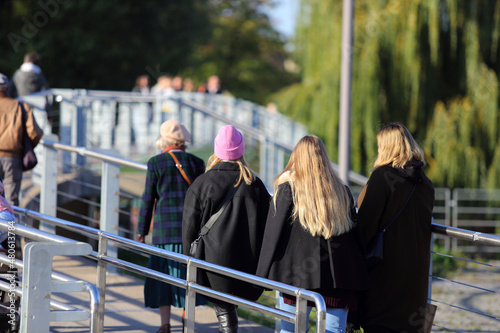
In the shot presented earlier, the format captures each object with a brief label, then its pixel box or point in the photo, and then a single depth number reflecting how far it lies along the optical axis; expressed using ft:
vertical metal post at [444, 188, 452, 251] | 115.03
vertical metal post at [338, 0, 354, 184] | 71.46
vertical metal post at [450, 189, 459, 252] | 115.05
